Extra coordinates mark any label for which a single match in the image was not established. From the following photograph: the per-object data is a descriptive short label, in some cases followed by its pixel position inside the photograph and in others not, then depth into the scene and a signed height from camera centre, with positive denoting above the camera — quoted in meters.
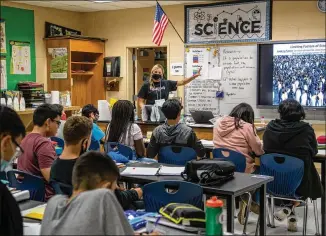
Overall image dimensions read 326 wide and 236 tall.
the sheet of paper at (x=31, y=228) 2.23 -0.68
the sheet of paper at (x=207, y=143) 5.04 -0.63
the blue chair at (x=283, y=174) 4.03 -0.76
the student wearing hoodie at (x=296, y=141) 4.18 -0.51
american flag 7.17 +0.84
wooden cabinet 8.27 +0.23
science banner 7.30 +0.94
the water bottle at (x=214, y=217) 2.00 -0.55
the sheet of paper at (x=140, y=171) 3.51 -0.64
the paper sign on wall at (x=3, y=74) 7.56 +0.14
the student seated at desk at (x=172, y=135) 4.46 -0.47
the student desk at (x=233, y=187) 3.01 -0.66
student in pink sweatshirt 4.47 -0.47
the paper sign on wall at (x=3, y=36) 7.61 +0.72
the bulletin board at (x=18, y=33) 7.71 +0.80
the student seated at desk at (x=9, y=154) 1.97 -0.28
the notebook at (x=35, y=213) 2.49 -0.68
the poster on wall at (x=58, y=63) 8.23 +0.33
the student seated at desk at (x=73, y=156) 3.01 -0.46
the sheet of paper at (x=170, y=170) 3.51 -0.64
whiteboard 7.46 +0.01
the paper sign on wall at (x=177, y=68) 8.11 +0.24
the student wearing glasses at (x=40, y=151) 3.38 -0.47
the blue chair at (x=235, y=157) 4.26 -0.65
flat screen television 6.87 +0.14
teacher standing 6.82 -0.10
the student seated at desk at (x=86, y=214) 1.74 -0.47
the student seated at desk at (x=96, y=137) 4.83 -0.55
